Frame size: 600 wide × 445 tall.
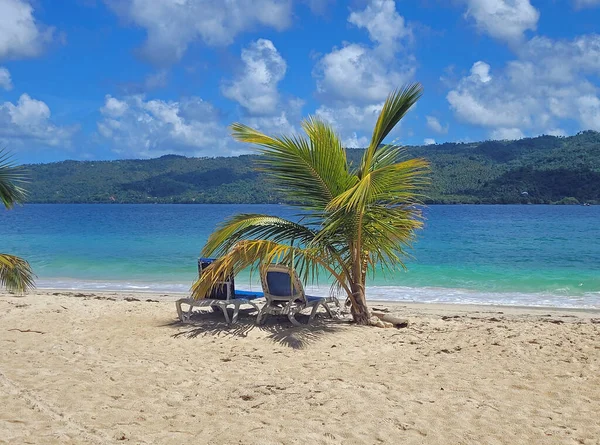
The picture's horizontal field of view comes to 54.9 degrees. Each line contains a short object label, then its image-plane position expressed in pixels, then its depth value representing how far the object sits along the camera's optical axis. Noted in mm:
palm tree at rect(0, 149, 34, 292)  8164
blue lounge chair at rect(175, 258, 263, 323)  7270
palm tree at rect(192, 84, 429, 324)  6707
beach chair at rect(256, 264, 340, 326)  6996
